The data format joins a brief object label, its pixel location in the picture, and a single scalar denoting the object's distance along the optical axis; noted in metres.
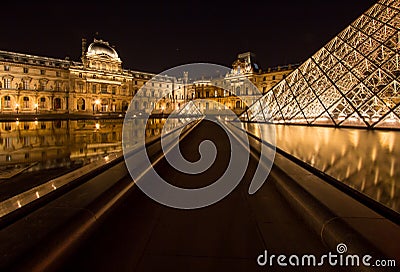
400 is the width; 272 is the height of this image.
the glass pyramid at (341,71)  13.86
